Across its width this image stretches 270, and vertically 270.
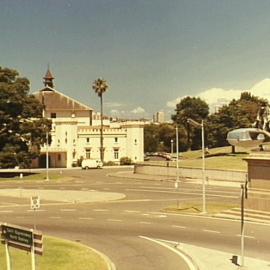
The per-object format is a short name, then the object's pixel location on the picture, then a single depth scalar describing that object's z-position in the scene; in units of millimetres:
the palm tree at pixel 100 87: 118375
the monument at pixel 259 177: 37031
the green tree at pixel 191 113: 134625
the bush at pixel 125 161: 107688
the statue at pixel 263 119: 41125
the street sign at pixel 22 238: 19312
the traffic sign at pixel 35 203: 29953
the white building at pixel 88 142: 106000
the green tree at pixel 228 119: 119000
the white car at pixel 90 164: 99750
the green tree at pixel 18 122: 77938
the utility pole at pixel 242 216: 24094
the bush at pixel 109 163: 106938
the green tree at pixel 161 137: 134125
